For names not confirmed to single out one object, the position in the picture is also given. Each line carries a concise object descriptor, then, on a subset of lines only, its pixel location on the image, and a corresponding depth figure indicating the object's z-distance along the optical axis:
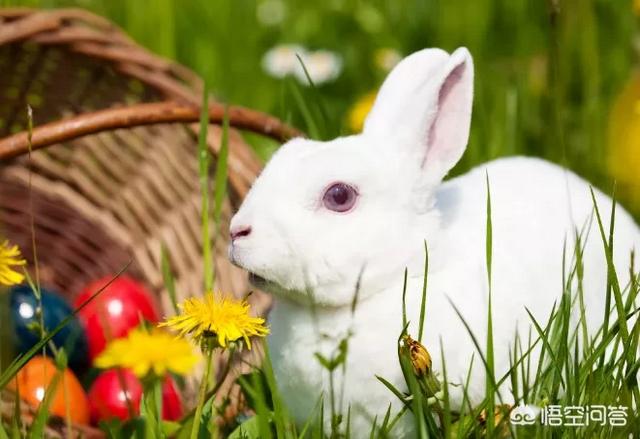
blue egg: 3.91
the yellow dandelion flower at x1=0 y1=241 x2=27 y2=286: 2.53
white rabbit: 2.67
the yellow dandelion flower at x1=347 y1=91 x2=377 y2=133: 4.76
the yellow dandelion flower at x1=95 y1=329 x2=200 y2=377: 1.94
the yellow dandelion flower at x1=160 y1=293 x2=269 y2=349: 2.17
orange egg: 3.33
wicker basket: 3.83
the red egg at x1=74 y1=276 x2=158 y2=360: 4.15
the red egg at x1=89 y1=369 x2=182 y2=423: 3.44
